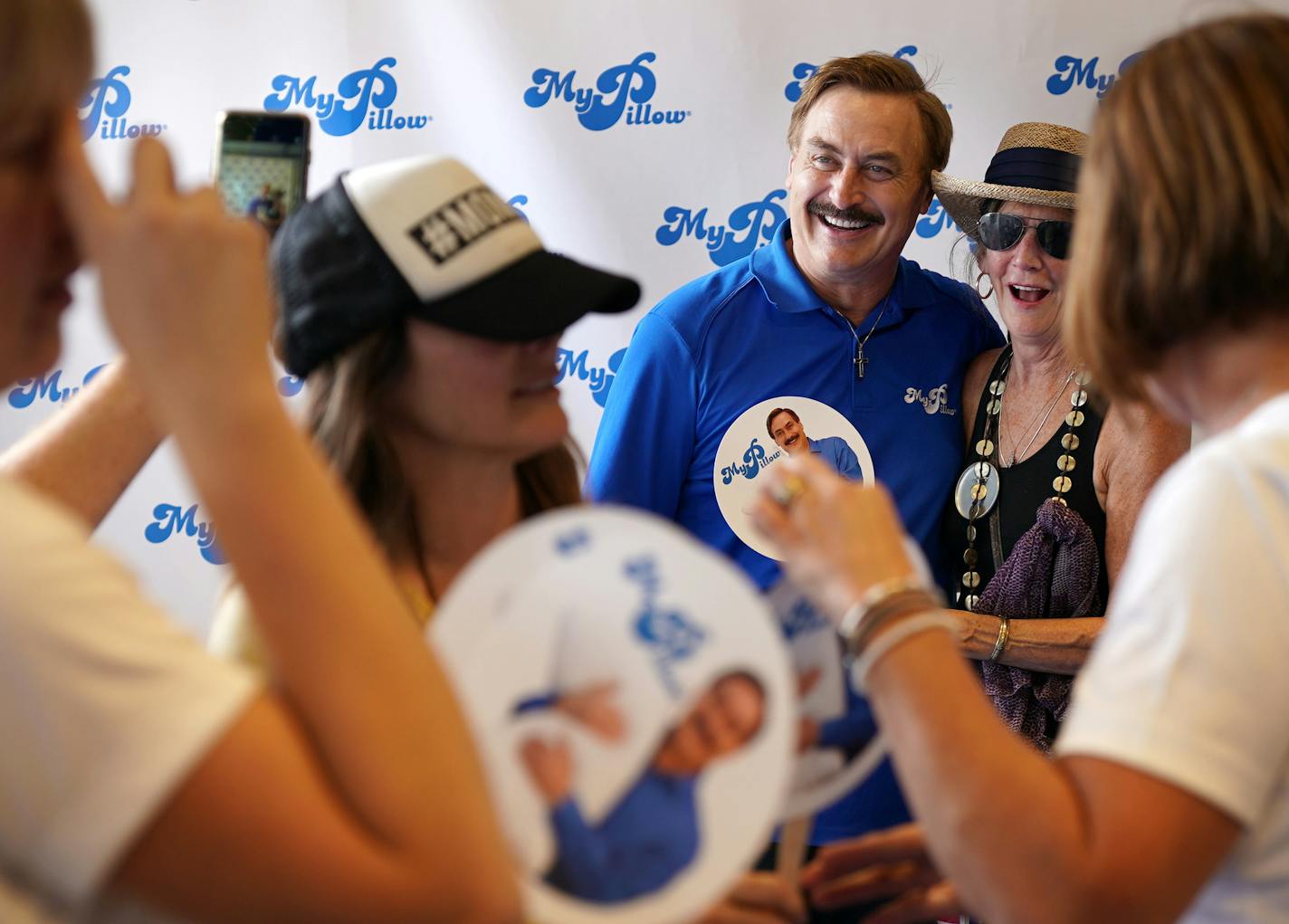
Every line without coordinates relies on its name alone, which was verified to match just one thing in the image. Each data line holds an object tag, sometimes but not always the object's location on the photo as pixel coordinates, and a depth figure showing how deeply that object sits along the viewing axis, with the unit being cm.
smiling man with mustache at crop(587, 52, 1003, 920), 214
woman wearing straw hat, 194
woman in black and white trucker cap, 111
